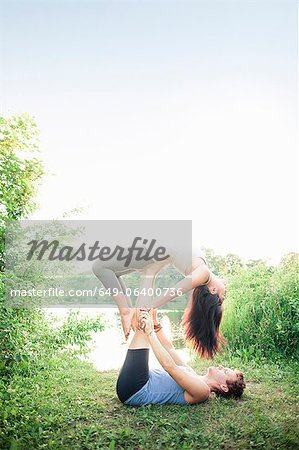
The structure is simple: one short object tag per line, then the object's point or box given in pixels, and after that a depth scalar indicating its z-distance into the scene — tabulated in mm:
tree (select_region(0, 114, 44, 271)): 3787
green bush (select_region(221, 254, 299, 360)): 4070
